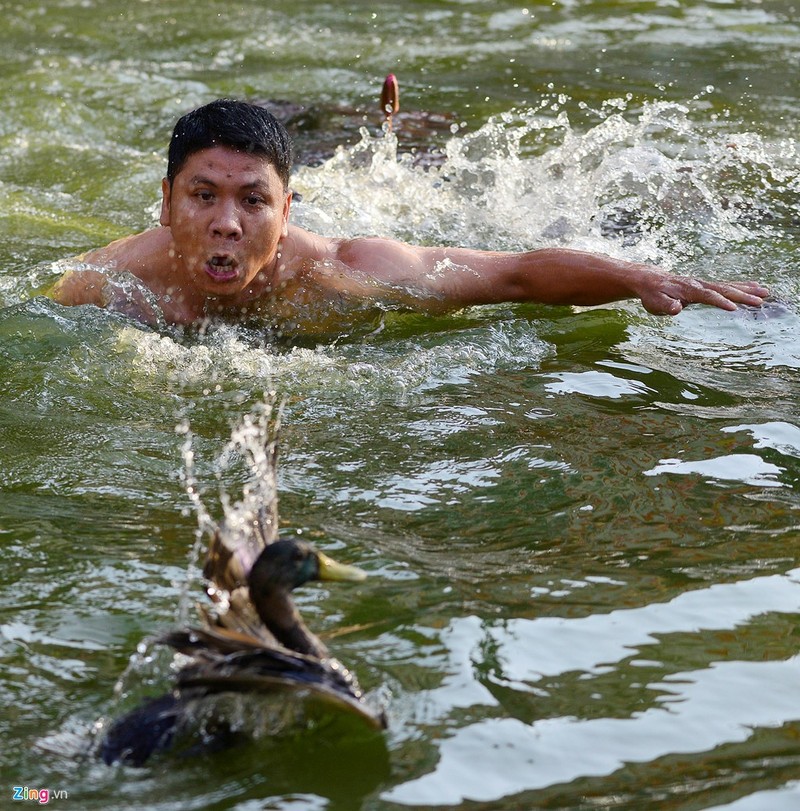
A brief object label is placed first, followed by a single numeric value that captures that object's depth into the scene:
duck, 4.86
